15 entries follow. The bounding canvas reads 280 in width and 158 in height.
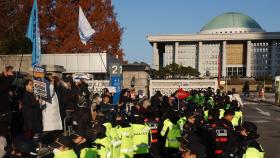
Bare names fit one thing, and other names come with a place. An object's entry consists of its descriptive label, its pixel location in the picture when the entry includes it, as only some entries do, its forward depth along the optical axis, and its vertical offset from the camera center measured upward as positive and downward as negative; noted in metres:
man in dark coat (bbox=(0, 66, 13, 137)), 9.24 -0.46
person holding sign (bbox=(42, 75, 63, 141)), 10.75 -0.85
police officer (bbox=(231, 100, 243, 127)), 11.18 -0.97
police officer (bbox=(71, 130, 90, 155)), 6.87 -0.92
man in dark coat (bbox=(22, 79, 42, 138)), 10.08 -0.75
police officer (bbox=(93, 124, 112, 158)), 7.06 -1.01
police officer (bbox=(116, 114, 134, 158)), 8.24 -1.04
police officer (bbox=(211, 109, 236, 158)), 8.24 -1.03
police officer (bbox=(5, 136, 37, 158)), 6.02 -0.91
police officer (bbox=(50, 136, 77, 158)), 6.05 -0.90
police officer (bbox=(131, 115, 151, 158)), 8.84 -1.15
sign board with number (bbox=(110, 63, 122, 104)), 18.64 +0.00
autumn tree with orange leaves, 35.88 +3.86
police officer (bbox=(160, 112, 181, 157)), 9.98 -1.14
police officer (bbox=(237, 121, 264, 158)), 6.27 -0.97
